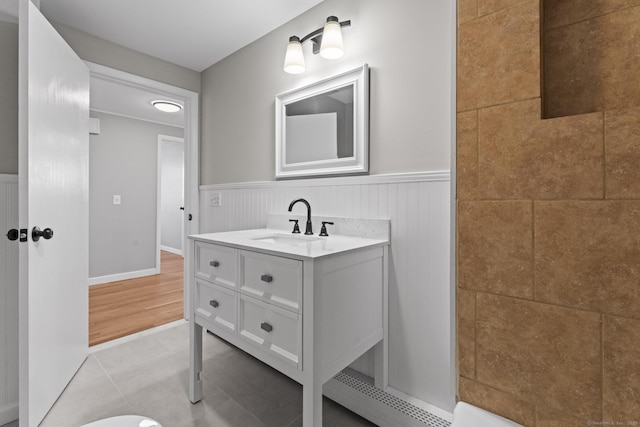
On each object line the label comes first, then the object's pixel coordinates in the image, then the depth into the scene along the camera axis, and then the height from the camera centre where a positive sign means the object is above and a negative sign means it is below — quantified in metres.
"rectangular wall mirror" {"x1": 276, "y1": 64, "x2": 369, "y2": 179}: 1.56 +0.49
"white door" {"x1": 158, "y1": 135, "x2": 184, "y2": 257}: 5.66 +0.32
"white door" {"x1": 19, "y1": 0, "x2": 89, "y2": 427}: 1.30 +0.02
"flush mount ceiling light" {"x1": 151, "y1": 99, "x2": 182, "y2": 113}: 3.35 +1.22
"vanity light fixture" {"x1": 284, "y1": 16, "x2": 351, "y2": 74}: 1.55 +0.91
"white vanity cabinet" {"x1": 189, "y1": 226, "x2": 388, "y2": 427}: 1.08 -0.37
